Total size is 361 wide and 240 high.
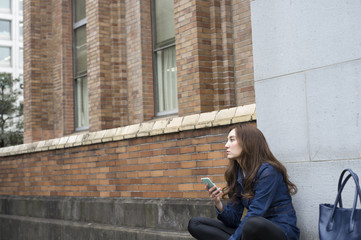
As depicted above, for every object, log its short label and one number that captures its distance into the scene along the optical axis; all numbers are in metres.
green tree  36.34
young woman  4.12
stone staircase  6.54
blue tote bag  3.43
